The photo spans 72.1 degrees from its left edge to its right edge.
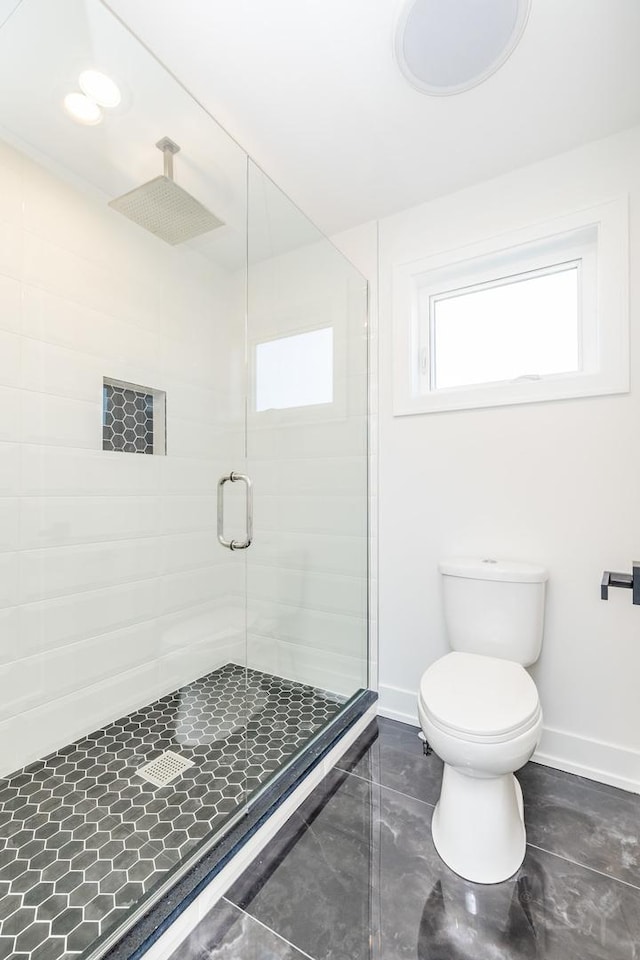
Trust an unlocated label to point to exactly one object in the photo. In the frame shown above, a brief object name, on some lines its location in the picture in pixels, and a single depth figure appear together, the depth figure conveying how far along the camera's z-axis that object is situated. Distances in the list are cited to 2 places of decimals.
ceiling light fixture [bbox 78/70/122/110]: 1.33
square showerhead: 1.68
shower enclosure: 1.33
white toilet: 1.16
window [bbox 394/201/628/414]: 1.58
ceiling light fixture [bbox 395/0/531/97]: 1.14
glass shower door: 1.80
